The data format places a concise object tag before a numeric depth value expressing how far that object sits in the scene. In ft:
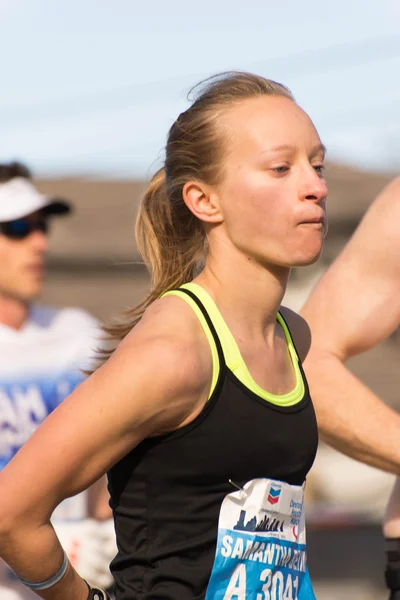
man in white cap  28.07
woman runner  14.17
